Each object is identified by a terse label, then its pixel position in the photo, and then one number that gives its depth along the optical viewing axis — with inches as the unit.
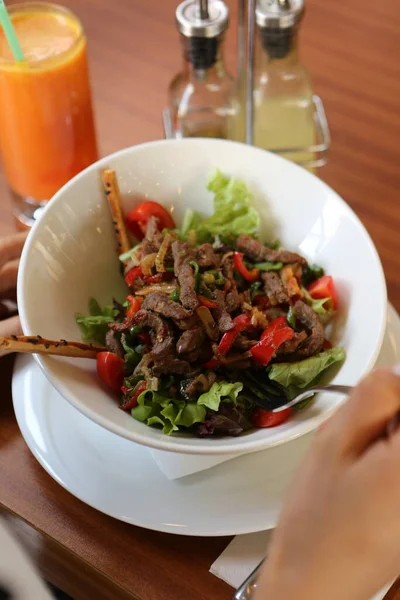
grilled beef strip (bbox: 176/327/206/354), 43.5
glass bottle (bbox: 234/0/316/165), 60.7
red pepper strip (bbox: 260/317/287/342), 44.8
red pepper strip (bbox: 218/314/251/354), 44.5
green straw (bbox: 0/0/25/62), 51.6
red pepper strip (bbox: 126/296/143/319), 47.6
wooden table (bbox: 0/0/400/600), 41.1
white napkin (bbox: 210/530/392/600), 39.7
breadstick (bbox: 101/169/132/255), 51.3
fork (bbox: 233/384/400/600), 37.0
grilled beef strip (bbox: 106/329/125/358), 46.4
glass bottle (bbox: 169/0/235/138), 57.1
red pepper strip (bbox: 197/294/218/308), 46.2
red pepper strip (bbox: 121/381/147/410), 43.2
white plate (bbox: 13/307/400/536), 40.9
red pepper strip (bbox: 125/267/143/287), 50.3
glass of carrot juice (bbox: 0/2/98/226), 55.2
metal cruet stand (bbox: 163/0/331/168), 52.7
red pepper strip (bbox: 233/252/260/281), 50.6
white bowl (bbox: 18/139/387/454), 40.8
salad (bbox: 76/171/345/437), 42.9
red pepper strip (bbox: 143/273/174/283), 49.4
